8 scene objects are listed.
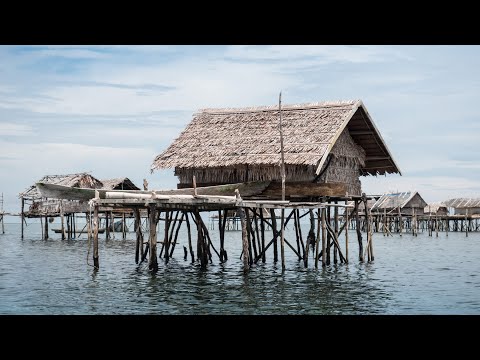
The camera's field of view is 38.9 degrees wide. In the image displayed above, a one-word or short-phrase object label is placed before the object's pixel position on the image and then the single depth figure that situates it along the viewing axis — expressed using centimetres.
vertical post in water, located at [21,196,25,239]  4264
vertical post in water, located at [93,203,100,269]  1636
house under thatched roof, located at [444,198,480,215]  5848
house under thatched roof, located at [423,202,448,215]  5952
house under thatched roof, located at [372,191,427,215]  5531
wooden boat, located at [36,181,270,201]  1666
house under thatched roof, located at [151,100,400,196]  1998
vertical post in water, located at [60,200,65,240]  4071
